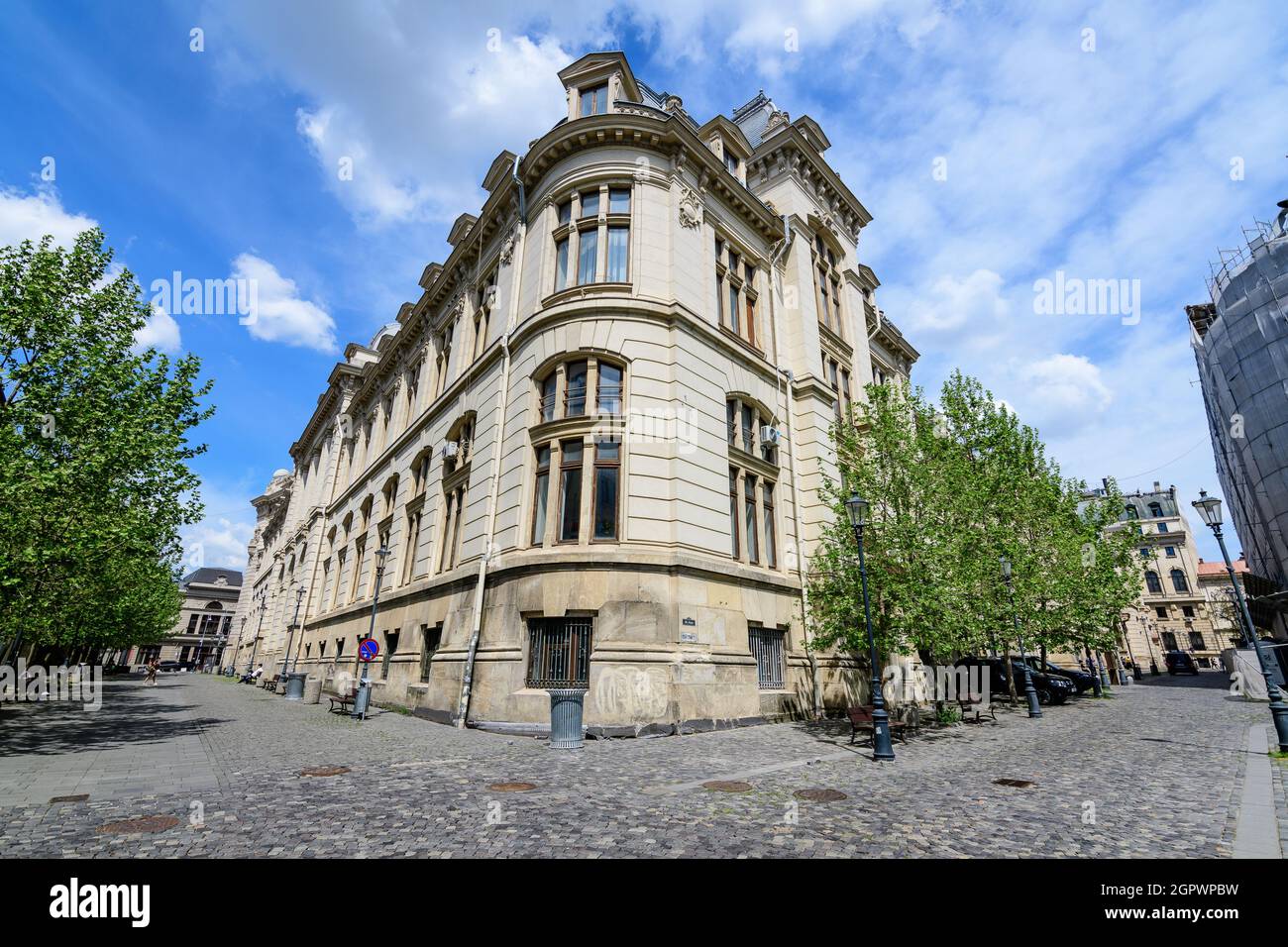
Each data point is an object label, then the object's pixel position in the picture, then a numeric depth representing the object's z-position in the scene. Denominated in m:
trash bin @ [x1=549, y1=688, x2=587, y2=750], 11.71
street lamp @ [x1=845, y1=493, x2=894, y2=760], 10.91
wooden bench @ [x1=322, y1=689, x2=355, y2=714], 18.88
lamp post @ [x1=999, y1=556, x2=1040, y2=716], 18.70
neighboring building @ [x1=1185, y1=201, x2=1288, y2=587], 36.72
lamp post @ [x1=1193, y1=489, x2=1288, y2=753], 10.45
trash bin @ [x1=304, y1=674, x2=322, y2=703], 25.48
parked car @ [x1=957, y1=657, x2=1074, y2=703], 25.56
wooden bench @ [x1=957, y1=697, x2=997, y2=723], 17.89
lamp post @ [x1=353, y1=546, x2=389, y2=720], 17.89
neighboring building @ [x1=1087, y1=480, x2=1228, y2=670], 71.44
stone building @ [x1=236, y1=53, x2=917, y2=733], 14.63
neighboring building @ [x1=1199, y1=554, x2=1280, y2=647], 43.62
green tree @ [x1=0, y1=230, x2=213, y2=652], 11.63
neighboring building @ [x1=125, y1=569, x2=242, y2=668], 100.44
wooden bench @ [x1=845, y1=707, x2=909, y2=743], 12.39
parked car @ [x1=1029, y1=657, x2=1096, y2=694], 29.53
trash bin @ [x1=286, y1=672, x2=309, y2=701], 27.28
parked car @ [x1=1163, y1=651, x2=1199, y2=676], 51.34
